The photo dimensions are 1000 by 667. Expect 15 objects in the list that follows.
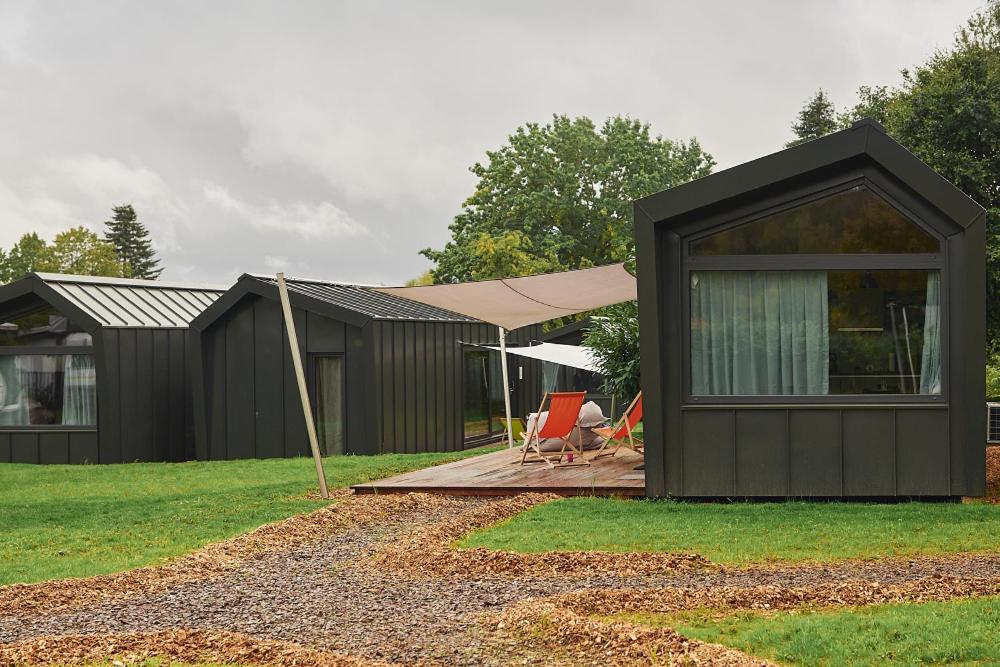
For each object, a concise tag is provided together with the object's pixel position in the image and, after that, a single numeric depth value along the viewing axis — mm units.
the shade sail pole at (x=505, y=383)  13944
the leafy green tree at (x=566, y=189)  36531
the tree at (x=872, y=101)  22156
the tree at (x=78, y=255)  49750
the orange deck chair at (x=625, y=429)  10844
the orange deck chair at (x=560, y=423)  10281
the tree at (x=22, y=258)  52531
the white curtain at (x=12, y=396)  16156
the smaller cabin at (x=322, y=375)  15055
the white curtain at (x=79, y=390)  15773
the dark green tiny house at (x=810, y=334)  8422
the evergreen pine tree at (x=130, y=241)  61344
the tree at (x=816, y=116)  46312
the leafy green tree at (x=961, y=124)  12422
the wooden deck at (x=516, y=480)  9227
